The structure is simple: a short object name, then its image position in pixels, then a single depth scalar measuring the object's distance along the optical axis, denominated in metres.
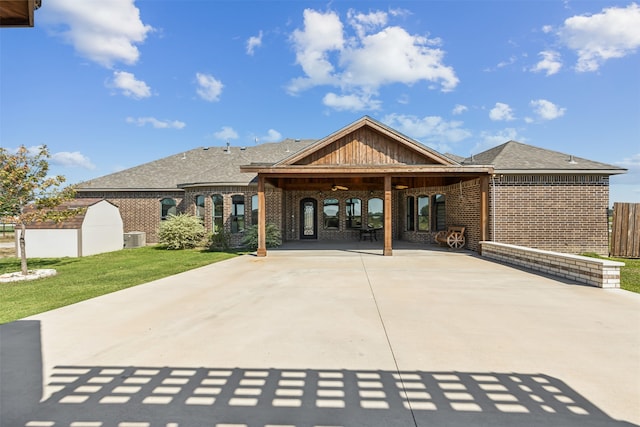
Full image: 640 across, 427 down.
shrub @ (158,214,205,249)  15.46
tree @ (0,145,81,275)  9.07
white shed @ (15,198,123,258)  13.66
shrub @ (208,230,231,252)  15.39
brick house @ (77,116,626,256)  11.73
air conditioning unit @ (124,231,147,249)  16.93
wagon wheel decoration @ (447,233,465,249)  13.66
